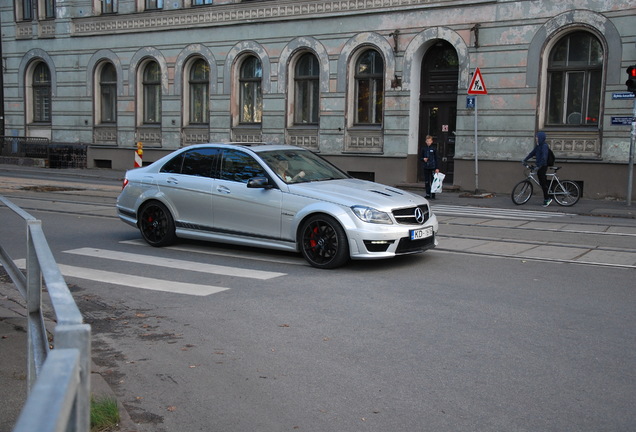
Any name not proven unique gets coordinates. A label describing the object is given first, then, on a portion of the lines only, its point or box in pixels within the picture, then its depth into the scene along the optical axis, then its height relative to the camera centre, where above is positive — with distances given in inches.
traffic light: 685.3 +66.4
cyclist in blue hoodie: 728.3 -10.8
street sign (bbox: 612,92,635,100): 719.8 +56.2
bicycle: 724.0 -37.1
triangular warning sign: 800.9 +69.3
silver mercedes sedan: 367.9 -32.2
